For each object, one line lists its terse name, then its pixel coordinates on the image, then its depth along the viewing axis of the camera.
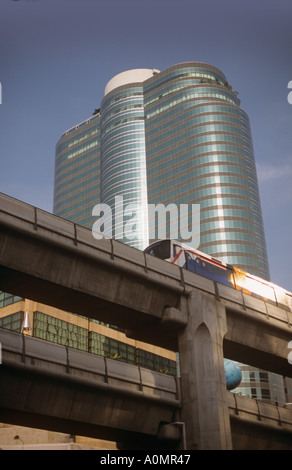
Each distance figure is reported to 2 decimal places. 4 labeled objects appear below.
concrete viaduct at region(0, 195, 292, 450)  27.80
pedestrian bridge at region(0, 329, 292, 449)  25.61
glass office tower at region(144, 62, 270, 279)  163.88
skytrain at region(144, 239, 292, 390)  38.38
